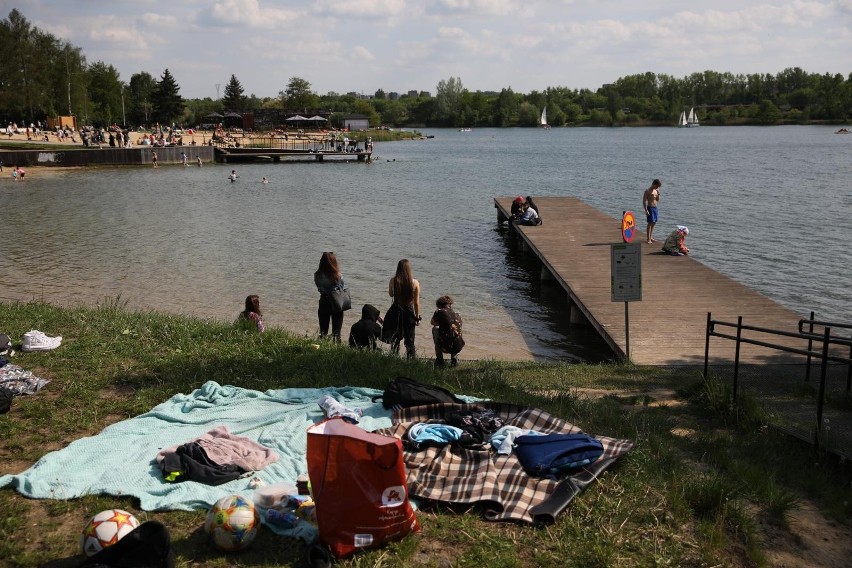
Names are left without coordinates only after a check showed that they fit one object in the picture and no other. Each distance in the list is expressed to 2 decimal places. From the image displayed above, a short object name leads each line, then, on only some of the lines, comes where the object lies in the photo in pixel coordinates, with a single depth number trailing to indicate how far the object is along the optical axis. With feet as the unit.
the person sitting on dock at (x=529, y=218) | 82.64
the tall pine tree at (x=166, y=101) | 343.46
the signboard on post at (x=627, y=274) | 36.91
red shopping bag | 15.55
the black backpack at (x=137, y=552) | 14.31
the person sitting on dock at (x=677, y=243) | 63.31
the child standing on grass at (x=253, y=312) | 36.60
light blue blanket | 18.10
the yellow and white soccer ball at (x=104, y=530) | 15.14
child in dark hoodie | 35.68
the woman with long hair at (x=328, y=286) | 37.58
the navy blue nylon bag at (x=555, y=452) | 18.52
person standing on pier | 68.95
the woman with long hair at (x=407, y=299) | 35.81
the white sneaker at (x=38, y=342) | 29.91
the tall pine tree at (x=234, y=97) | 471.21
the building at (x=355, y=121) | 469.16
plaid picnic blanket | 17.31
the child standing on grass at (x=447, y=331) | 34.99
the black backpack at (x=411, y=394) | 22.97
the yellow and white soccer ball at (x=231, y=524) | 15.69
